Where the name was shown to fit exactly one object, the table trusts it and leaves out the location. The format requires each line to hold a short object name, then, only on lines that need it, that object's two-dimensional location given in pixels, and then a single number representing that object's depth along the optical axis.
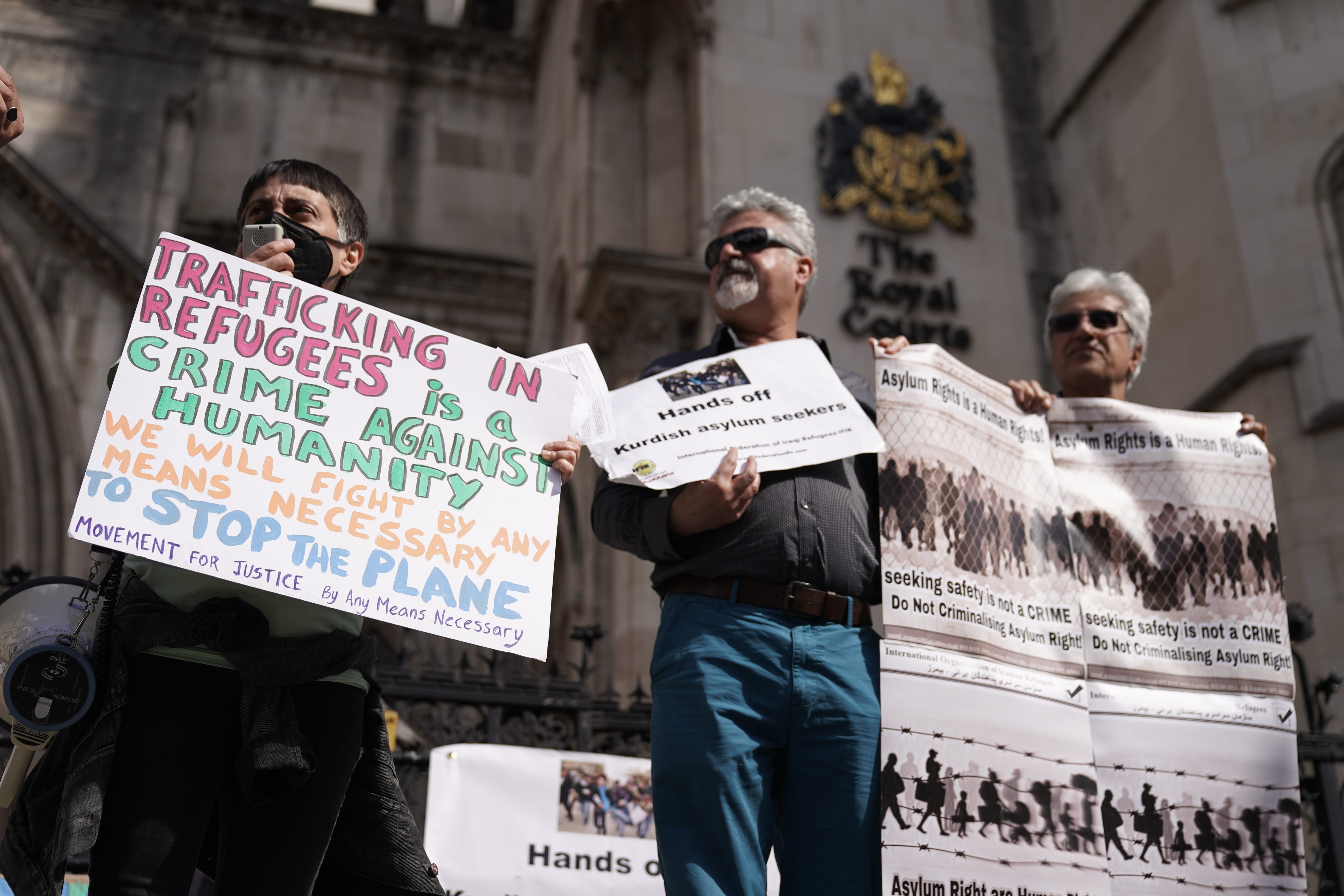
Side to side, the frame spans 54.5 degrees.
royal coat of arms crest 9.55
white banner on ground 4.77
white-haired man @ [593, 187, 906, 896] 2.84
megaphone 2.29
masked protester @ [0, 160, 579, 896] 2.28
